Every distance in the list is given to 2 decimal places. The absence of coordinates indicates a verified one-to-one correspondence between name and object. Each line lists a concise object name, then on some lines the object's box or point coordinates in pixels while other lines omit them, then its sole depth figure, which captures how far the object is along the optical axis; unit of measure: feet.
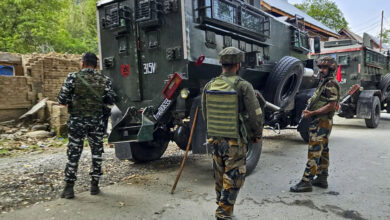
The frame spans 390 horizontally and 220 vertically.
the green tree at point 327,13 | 105.60
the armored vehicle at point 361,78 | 28.66
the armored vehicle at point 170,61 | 12.34
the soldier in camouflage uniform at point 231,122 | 8.21
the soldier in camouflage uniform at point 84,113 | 10.85
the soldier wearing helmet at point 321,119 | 11.30
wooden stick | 11.44
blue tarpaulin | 29.73
